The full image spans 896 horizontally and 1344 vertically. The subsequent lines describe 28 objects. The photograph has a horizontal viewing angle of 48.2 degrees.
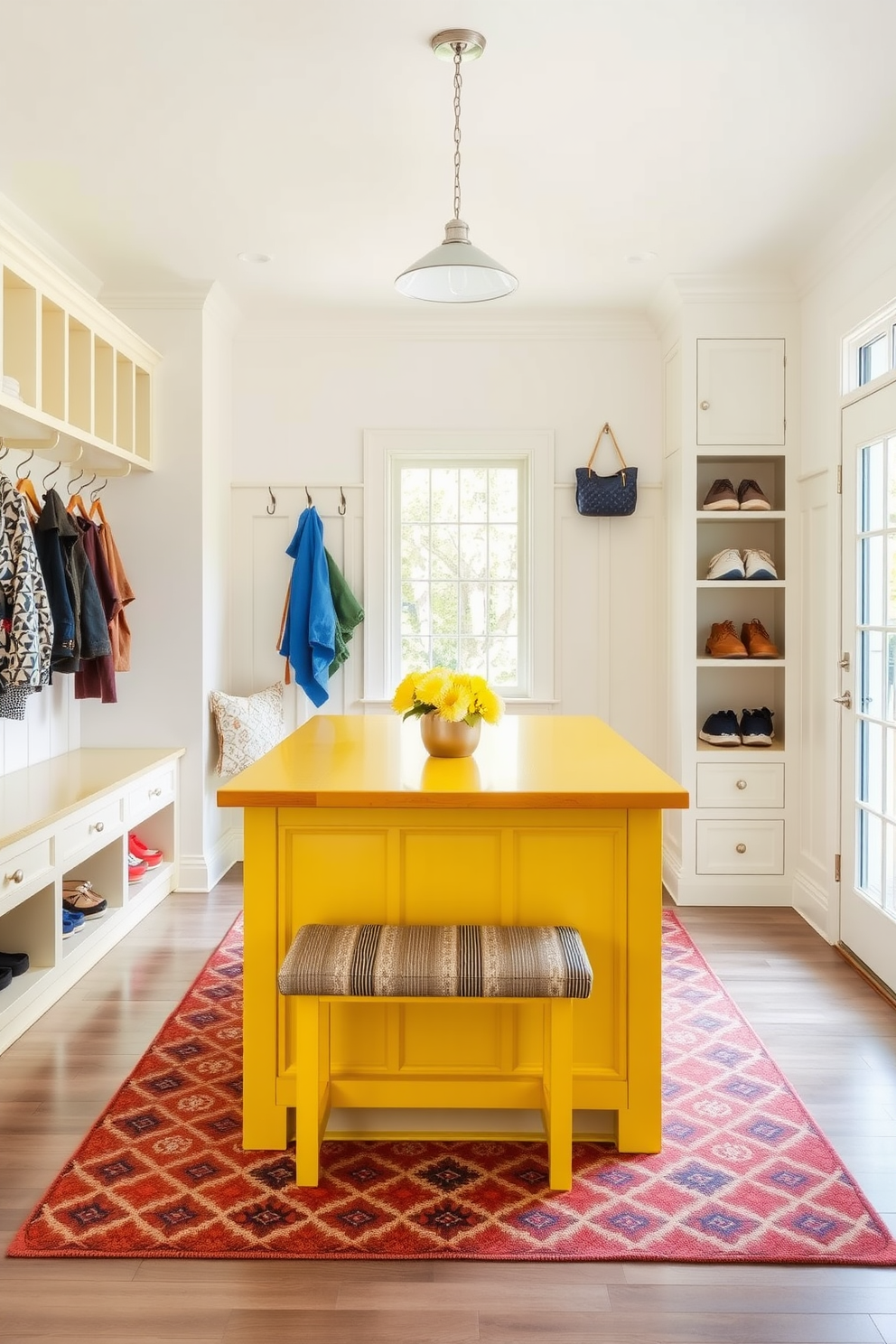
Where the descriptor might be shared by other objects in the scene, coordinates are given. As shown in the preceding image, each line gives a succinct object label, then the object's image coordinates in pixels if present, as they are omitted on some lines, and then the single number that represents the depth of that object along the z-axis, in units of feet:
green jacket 15.69
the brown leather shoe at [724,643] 14.19
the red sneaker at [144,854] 13.92
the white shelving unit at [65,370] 10.55
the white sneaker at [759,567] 13.98
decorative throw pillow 14.79
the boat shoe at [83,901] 11.95
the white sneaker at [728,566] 14.05
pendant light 8.09
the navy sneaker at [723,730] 14.26
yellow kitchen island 7.48
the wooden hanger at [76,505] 13.37
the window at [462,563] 16.33
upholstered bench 6.61
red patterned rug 6.41
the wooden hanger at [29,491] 11.55
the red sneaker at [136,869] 13.51
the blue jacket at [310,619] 15.21
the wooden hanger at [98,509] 13.93
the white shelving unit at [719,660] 14.11
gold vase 8.74
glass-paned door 11.07
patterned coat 10.46
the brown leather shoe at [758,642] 14.12
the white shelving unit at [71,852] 9.74
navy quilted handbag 15.40
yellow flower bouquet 8.60
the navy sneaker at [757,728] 14.20
